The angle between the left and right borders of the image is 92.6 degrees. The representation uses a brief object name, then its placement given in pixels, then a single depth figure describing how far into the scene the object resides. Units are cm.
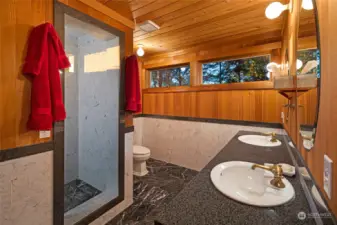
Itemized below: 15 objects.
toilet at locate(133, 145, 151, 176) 249
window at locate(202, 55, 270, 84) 233
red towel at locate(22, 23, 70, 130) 105
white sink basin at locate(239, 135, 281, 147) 161
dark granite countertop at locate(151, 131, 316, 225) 57
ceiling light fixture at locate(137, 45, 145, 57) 261
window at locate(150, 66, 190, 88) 303
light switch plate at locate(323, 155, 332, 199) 48
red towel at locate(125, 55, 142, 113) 173
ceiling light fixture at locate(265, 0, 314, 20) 135
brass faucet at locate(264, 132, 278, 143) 168
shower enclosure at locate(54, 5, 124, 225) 160
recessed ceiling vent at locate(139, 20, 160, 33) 185
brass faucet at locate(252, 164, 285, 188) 79
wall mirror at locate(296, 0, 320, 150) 65
